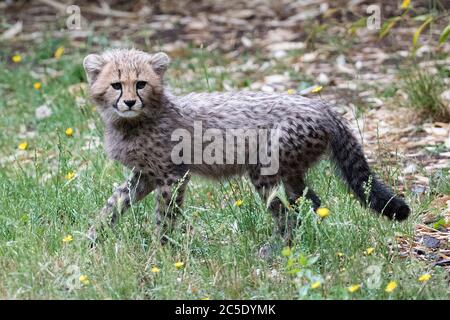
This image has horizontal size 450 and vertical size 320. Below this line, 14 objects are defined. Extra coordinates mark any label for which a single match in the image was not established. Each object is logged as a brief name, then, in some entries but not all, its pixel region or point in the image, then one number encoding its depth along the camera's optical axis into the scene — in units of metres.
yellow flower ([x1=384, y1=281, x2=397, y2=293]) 8.45
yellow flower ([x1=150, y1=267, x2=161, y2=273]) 9.23
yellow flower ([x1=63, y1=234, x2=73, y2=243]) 9.84
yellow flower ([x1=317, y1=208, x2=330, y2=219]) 9.32
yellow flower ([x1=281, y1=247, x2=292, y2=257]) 8.84
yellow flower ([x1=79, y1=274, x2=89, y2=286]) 9.02
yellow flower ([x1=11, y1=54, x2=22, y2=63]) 18.56
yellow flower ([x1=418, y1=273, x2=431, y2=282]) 8.69
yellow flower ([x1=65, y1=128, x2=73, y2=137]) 12.49
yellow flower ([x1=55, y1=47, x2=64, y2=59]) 18.31
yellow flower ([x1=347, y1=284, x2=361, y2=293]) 8.32
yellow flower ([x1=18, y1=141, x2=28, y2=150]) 13.01
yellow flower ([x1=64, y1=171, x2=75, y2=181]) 11.68
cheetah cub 10.75
